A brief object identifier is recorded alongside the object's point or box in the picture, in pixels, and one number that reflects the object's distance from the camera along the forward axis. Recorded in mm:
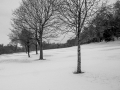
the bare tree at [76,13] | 7266
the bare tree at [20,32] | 16203
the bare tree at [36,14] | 15395
